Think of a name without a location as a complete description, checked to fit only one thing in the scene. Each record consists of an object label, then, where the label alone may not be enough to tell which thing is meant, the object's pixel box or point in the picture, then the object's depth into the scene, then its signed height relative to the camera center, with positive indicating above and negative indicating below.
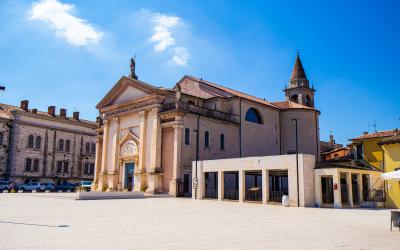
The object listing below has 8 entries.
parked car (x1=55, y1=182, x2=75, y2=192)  49.62 -0.77
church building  35.44 +5.52
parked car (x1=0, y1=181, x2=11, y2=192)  43.72 -0.50
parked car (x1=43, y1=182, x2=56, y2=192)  48.39 -0.64
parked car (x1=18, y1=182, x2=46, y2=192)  46.66 -0.75
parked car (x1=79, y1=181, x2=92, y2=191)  44.54 -0.55
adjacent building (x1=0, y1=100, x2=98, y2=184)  49.78 +5.10
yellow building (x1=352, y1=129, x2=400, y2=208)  28.05 +1.61
